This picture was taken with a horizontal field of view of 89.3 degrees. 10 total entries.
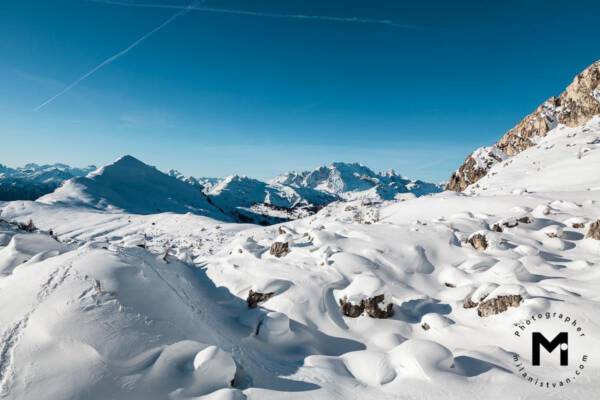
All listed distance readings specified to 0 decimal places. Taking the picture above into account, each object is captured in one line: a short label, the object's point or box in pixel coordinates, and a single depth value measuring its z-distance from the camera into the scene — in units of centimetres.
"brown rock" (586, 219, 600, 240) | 1521
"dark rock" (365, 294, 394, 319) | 1063
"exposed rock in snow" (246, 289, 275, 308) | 1167
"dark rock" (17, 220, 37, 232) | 1988
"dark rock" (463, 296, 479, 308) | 1046
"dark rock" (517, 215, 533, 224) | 1798
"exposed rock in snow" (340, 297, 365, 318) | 1074
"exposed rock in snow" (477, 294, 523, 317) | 941
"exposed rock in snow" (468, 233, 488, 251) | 1520
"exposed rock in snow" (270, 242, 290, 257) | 1602
